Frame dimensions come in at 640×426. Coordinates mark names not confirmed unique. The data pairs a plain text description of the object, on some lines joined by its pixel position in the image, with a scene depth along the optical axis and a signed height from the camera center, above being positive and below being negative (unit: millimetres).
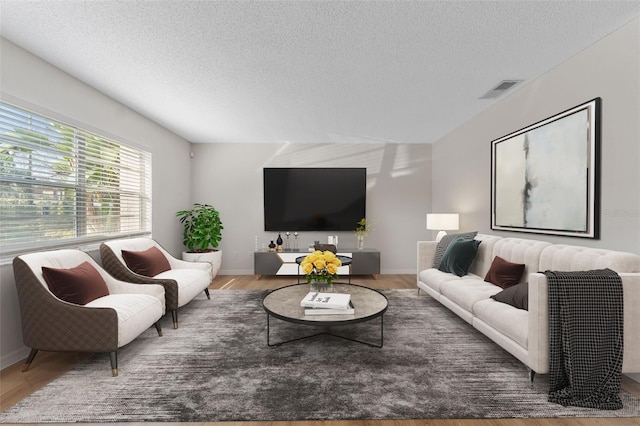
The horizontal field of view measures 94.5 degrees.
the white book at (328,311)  2375 -800
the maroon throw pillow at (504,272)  2789 -573
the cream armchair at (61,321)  2121 -798
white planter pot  4777 -743
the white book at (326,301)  2420 -744
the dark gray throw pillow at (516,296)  2270 -666
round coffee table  2258 -809
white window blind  2367 +267
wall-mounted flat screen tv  5598 +293
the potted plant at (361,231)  5520 -346
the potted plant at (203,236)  4844 -403
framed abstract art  2406 +371
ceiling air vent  3062 +1361
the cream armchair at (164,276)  2994 -718
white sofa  1866 -727
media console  5191 -891
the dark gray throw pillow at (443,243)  3814 -404
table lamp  4406 -133
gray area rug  1732 -1166
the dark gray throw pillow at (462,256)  3490 -507
